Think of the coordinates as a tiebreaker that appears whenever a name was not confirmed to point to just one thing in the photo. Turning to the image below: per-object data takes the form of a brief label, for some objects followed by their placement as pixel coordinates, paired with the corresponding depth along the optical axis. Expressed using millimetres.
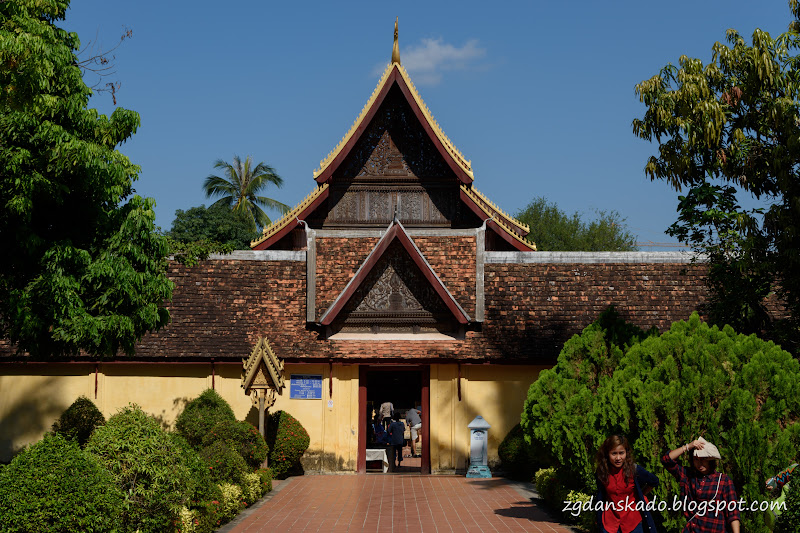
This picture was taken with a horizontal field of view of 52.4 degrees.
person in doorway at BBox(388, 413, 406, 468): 21203
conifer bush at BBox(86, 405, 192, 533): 9797
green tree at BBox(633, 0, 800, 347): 13742
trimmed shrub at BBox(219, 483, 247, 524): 12742
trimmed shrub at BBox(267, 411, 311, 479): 17906
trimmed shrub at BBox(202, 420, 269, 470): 15734
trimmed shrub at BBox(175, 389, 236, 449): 17203
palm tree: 51906
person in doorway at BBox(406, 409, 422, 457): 26719
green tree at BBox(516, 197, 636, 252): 58406
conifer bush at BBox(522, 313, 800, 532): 9657
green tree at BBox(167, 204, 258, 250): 43781
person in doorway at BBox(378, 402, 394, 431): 25688
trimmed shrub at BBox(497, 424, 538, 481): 18109
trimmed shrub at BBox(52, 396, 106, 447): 18172
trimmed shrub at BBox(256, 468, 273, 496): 15600
